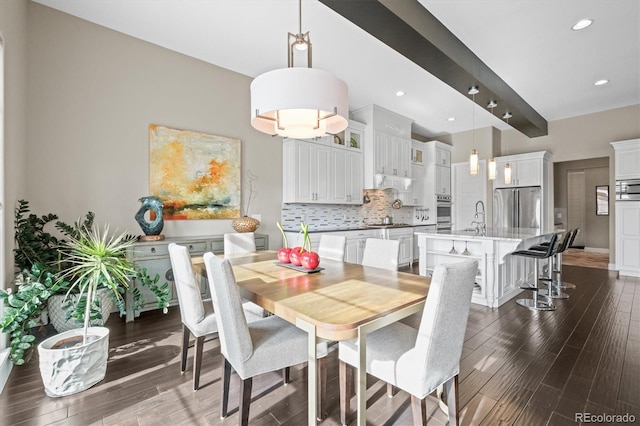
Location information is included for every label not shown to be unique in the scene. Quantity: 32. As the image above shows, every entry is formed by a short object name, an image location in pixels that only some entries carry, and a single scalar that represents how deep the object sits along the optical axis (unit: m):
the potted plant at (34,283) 1.84
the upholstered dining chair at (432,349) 1.29
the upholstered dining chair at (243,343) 1.44
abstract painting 3.59
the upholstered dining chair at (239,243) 3.13
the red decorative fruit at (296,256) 2.30
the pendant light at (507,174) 4.51
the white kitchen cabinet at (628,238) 5.22
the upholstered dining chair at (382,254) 2.43
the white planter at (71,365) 1.85
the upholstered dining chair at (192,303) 1.90
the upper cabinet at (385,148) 5.58
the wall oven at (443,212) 7.00
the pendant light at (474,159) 3.88
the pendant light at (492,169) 4.24
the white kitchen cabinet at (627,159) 5.15
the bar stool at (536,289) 3.51
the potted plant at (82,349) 1.86
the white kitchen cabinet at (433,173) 6.86
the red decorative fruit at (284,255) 2.40
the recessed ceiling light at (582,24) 3.03
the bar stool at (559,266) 3.98
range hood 5.63
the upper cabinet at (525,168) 6.11
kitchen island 3.60
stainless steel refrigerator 6.14
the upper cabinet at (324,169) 4.69
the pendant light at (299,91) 1.68
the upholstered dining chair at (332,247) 2.85
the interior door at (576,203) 9.00
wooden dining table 1.28
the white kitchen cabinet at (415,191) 6.54
